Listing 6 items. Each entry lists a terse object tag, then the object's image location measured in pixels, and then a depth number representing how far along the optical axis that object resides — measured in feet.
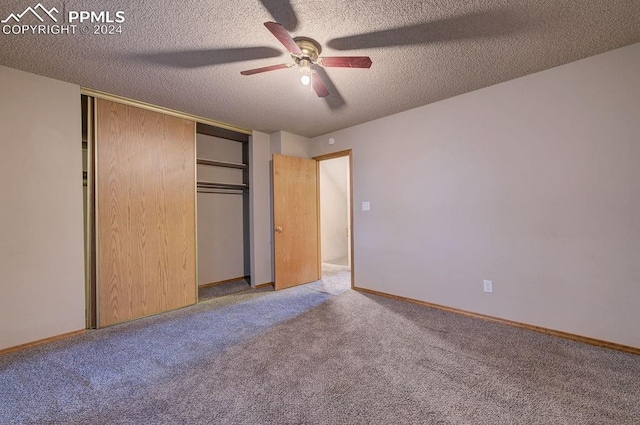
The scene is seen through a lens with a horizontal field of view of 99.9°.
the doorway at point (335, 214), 19.89
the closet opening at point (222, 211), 13.25
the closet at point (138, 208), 8.77
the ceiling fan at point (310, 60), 5.94
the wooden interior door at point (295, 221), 13.10
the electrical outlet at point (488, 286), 8.96
